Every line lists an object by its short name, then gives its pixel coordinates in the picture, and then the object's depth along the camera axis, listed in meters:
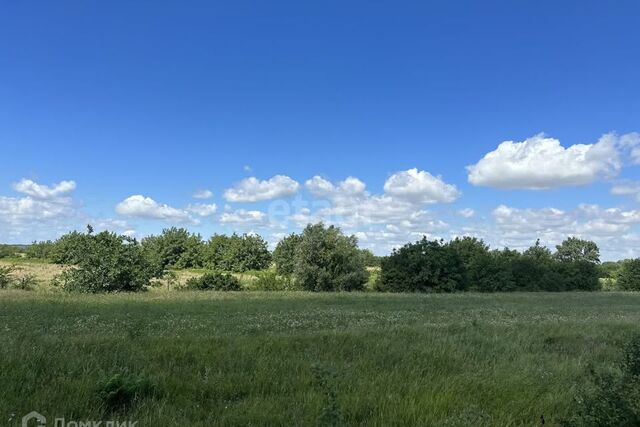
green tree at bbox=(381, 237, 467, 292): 56.03
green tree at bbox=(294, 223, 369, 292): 56.06
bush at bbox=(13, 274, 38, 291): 40.56
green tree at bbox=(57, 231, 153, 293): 39.69
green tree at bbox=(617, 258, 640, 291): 76.31
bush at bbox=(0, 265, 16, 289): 41.34
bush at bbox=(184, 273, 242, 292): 53.53
